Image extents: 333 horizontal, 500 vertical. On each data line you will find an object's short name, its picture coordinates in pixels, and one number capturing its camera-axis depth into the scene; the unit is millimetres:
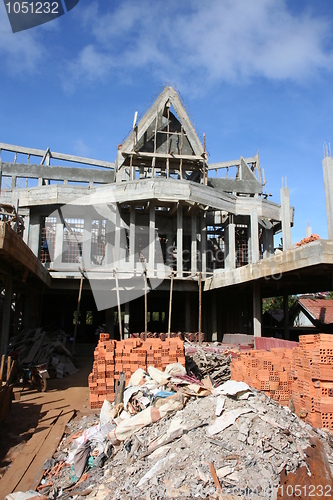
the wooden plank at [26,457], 6742
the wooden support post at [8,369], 10084
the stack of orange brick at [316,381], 7895
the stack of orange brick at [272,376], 9438
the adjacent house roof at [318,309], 24234
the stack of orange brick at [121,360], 11094
